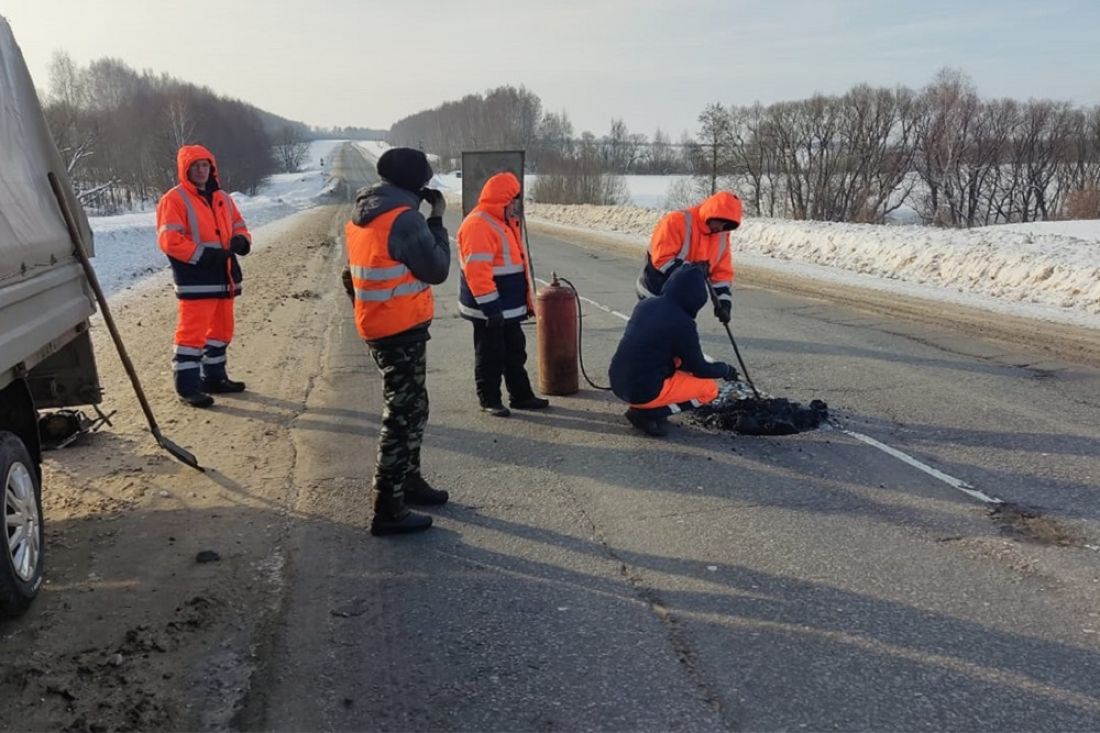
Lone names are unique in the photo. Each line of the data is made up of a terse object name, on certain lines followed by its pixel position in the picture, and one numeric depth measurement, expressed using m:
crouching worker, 6.12
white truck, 3.64
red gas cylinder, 7.25
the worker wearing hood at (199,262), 7.08
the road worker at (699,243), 6.93
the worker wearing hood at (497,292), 6.54
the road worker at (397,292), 4.35
